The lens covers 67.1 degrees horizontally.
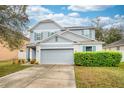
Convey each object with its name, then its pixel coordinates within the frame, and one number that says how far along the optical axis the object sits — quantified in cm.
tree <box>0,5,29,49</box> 611
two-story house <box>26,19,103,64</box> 936
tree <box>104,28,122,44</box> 1570
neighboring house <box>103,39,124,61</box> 1120
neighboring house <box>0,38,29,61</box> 1123
